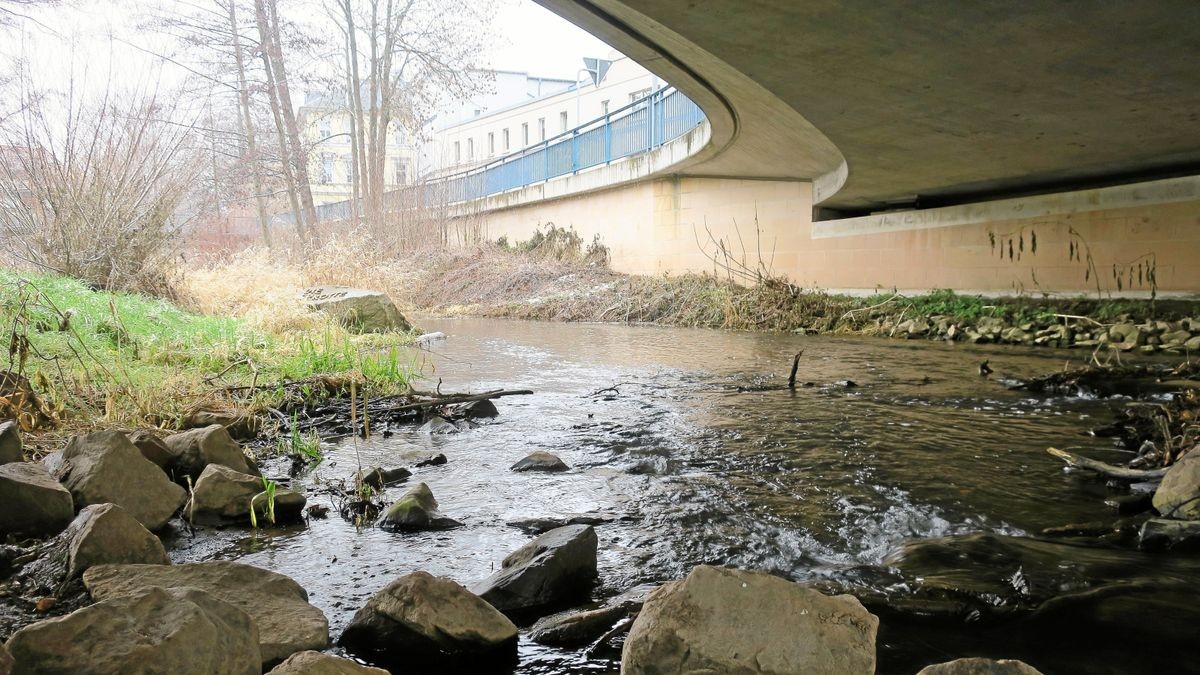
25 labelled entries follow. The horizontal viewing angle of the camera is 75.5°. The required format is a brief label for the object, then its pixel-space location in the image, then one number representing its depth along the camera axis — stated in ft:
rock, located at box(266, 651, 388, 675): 5.08
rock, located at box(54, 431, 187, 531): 9.96
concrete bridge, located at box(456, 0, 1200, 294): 19.34
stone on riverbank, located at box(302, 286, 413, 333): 34.91
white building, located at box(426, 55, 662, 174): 113.91
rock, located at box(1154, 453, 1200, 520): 10.46
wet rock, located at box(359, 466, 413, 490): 12.25
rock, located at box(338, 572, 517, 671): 6.87
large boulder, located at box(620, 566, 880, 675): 5.45
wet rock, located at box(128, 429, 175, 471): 11.82
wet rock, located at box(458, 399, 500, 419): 18.12
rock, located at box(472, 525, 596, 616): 7.98
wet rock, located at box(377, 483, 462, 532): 10.46
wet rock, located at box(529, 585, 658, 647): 7.33
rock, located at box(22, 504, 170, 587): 7.84
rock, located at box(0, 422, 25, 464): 10.52
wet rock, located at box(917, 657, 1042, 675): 4.78
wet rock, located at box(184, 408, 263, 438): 15.15
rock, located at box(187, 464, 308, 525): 10.77
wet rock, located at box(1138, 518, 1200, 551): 9.68
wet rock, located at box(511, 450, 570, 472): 13.65
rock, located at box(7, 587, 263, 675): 4.99
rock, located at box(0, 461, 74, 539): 9.20
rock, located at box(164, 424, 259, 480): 12.10
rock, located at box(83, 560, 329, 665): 6.72
